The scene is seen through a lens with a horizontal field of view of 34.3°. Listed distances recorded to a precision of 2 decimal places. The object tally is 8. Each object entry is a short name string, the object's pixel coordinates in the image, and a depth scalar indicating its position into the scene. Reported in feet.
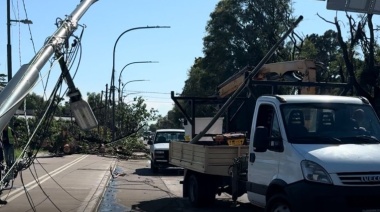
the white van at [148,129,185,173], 82.43
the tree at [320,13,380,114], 112.57
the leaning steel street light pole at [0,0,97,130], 25.49
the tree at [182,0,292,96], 161.99
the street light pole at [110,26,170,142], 132.94
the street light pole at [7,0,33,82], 61.87
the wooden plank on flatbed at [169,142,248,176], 38.96
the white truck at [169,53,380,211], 26.48
